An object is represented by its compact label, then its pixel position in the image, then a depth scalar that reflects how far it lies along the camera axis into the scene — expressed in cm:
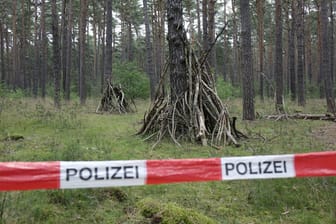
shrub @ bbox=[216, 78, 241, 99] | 1759
